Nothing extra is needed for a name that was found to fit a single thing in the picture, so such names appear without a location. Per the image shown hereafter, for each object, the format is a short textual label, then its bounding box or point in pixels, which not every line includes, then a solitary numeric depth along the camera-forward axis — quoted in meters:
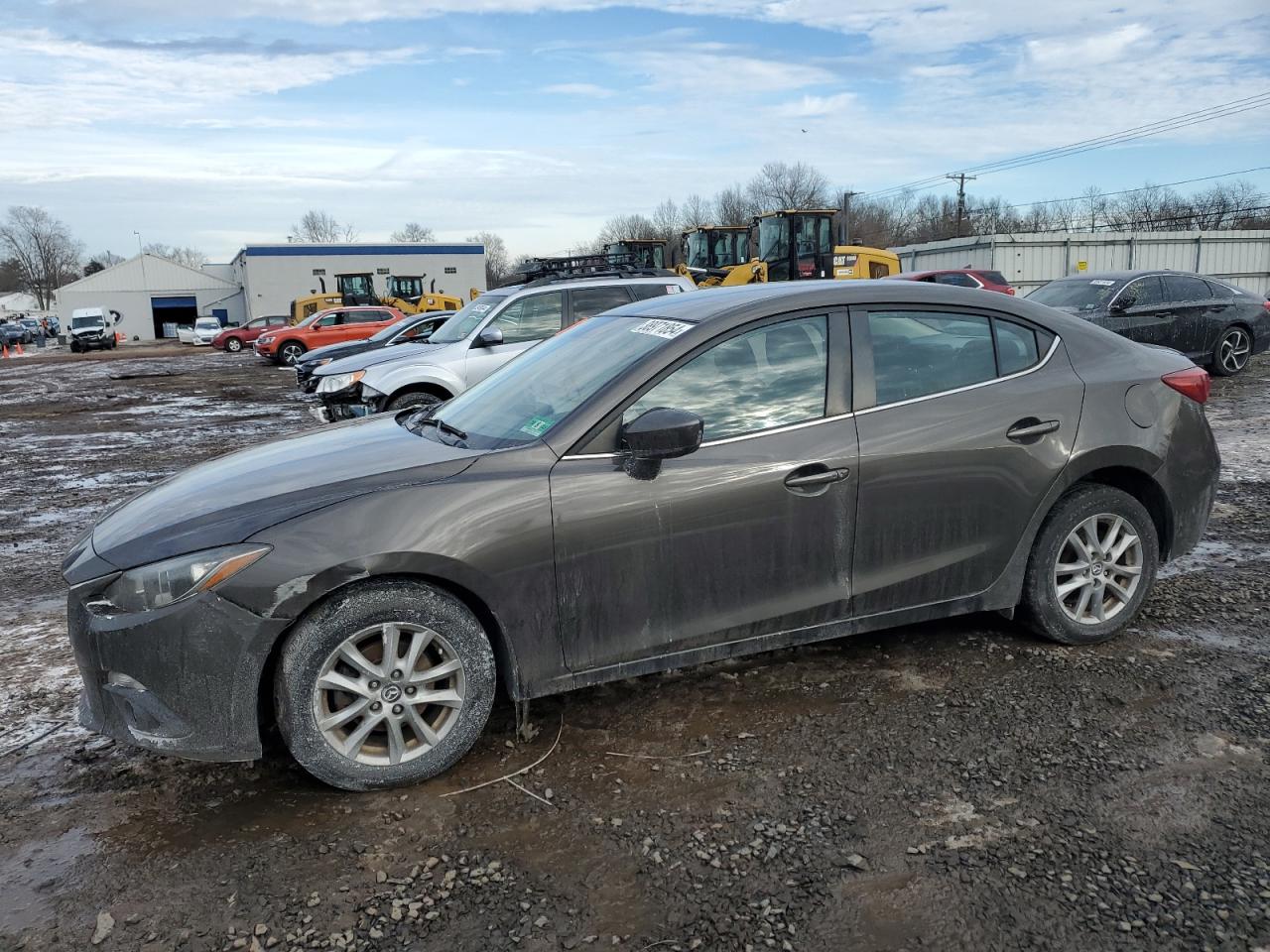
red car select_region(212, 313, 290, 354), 40.62
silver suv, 9.70
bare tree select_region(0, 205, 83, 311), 118.56
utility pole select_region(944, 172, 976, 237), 72.31
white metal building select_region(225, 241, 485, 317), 64.94
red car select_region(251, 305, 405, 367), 28.34
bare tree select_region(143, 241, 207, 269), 146.52
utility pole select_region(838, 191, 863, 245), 70.29
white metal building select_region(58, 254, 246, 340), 75.50
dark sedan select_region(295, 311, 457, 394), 16.52
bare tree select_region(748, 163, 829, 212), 91.25
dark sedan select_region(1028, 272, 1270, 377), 12.59
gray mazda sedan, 2.95
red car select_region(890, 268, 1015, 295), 21.17
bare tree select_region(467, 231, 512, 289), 118.22
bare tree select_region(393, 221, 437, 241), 131.85
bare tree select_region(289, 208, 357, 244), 139.00
